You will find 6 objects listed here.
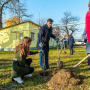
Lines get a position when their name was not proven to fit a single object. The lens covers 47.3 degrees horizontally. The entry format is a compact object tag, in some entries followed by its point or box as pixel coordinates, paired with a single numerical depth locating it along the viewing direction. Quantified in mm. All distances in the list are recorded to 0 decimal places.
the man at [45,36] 3889
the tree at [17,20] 25731
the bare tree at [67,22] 29500
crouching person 2850
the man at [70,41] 9096
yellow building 15516
